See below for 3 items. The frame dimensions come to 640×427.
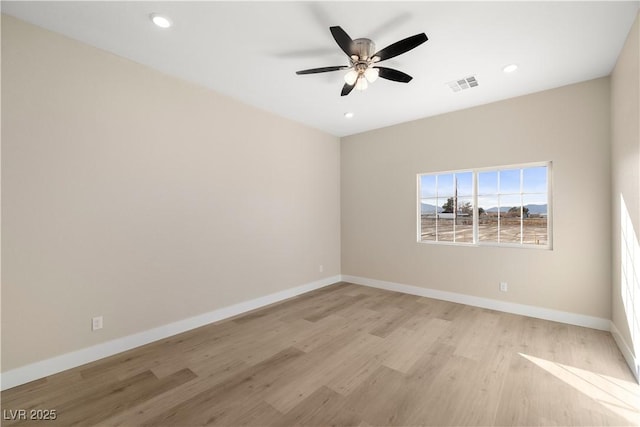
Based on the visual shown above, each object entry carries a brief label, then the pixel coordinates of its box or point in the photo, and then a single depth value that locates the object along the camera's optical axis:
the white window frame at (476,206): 3.44
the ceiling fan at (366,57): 2.03
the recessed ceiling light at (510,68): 2.84
